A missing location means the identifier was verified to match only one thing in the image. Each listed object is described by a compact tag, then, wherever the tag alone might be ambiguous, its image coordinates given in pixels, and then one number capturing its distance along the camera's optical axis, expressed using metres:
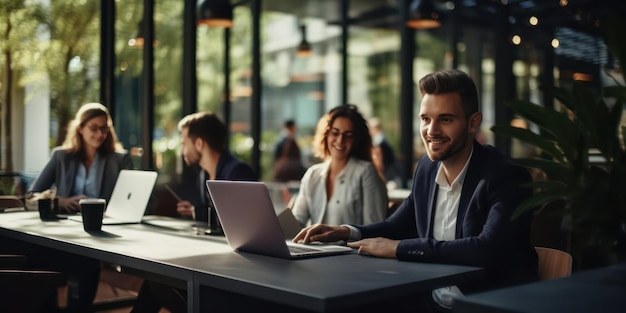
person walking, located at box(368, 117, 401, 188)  9.91
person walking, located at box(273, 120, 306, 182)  10.99
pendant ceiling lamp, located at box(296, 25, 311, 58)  11.27
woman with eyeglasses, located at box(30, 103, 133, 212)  5.04
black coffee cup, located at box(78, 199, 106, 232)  3.43
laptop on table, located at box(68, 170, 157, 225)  3.82
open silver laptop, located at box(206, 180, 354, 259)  2.40
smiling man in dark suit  2.34
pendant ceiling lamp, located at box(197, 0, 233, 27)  7.22
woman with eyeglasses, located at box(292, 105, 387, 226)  4.00
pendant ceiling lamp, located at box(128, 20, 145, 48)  6.70
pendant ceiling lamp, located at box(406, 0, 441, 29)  8.14
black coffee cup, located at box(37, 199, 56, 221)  4.04
